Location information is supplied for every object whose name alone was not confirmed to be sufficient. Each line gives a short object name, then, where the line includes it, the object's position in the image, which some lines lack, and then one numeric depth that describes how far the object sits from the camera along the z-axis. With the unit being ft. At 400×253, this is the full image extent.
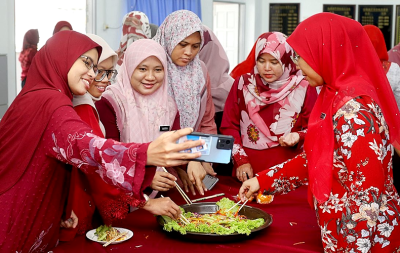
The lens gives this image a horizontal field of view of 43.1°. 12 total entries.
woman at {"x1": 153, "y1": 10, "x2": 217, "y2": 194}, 9.01
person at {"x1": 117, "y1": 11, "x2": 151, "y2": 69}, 12.86
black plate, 5.47
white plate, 5.52
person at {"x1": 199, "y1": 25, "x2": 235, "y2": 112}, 11.28
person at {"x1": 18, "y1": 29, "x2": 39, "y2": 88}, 17.84
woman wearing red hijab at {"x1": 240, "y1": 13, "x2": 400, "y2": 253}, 4.95
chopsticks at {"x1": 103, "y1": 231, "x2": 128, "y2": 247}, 5.34
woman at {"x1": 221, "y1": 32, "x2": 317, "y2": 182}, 8.80
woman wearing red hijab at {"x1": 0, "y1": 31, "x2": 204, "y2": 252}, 4.23
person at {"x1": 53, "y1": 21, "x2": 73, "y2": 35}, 16.84
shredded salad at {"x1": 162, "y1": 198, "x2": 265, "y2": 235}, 5.57
